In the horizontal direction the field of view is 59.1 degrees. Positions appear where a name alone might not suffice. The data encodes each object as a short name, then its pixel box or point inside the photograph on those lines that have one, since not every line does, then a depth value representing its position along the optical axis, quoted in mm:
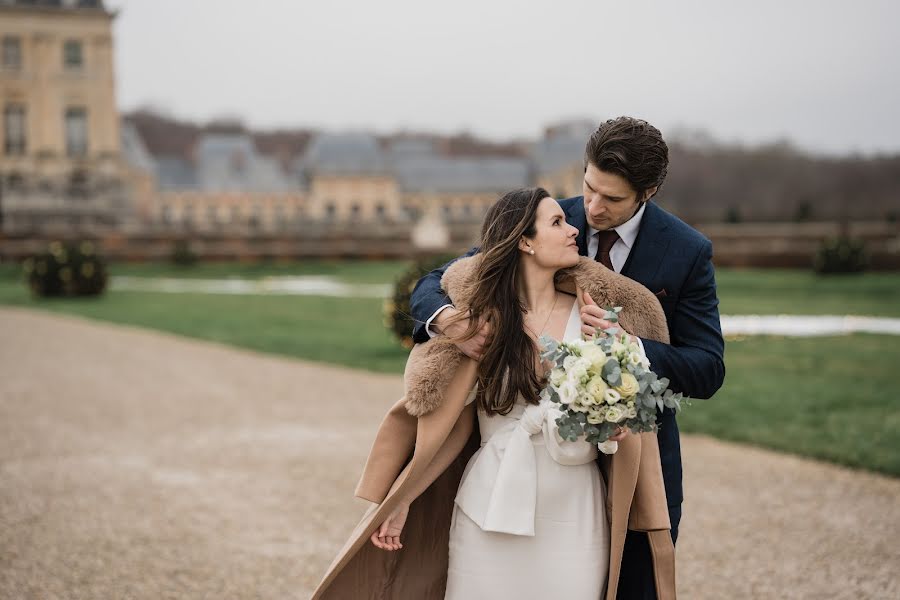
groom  2609
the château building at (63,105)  35469
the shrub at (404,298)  11062
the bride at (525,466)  2674
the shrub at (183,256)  29906
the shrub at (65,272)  20422
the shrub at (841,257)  24312
